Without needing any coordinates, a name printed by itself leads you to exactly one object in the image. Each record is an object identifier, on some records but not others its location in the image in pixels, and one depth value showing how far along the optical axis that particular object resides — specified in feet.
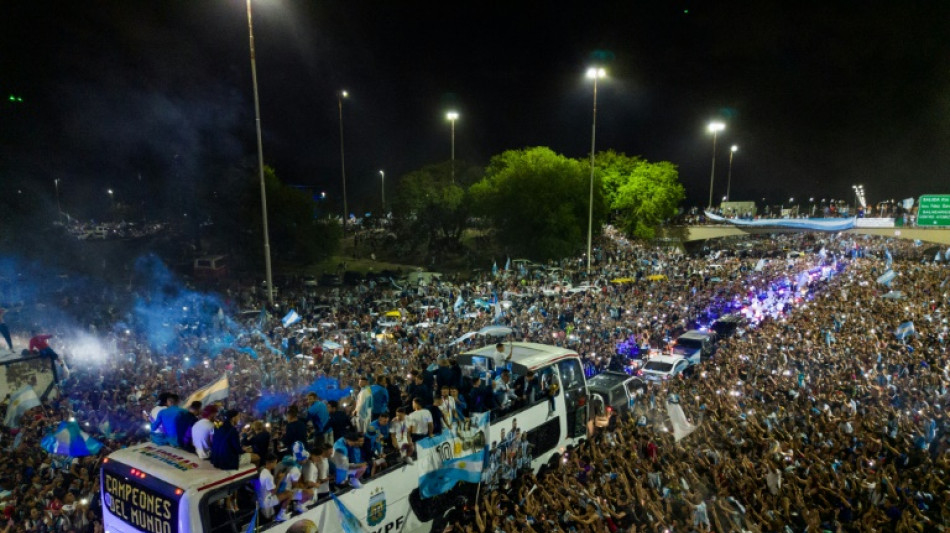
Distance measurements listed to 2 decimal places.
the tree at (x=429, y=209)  154.30
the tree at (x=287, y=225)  130.41
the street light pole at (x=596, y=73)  90.68
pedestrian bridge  114.42
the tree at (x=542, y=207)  120.37
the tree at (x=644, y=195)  153.69
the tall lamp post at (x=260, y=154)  61.93
